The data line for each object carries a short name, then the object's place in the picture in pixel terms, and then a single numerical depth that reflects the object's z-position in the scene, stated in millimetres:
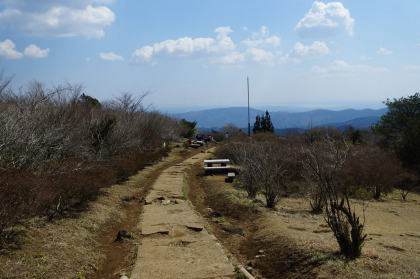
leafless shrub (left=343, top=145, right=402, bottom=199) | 16375
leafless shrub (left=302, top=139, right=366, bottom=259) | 5848
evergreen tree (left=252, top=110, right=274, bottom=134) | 48678
